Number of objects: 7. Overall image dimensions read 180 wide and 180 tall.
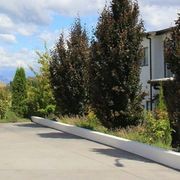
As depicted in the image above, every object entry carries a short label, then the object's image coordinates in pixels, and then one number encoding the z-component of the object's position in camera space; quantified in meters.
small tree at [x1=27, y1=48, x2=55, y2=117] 21.85
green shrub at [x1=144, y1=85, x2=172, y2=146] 11.24
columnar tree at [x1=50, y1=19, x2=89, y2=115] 18.33
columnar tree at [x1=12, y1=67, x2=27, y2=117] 25.19
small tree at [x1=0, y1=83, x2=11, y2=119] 23.76
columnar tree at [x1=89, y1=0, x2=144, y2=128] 14.03
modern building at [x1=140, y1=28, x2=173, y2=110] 23.05
